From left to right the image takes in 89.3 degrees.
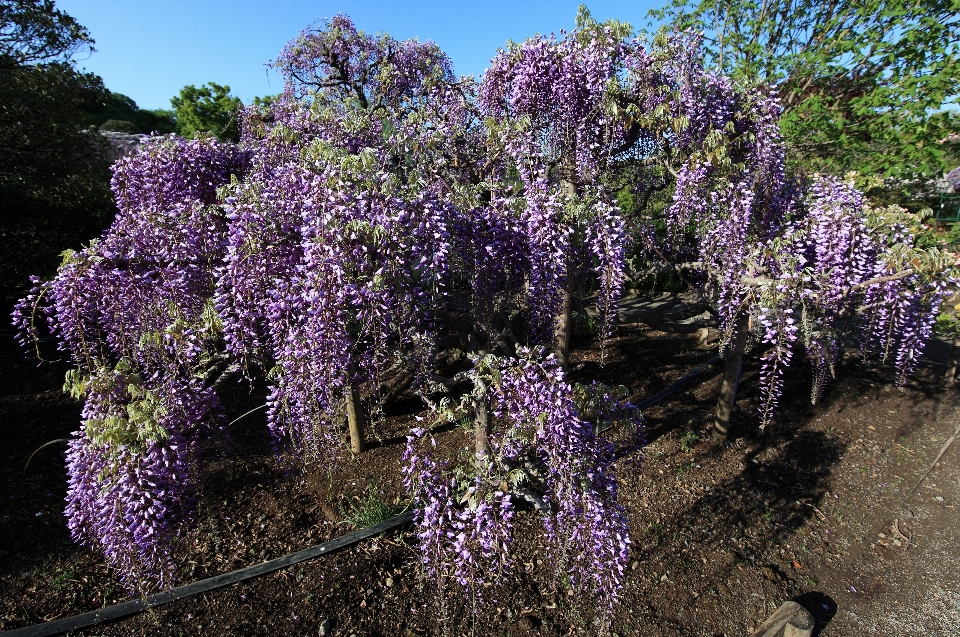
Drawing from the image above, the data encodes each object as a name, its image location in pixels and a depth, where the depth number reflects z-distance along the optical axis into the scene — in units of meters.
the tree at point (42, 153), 7.33
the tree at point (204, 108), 15.51
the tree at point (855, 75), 6.69
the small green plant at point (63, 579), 3.56
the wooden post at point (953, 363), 6.82
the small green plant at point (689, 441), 5.17
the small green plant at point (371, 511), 3.92
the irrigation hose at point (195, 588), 3.13
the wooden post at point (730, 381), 4.98
